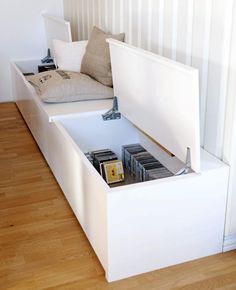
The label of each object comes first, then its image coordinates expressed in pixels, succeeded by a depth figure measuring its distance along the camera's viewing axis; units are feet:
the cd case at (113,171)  6.17
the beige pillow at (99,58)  7.30
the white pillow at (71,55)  8.03
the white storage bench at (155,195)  4.42
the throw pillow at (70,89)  7.01
